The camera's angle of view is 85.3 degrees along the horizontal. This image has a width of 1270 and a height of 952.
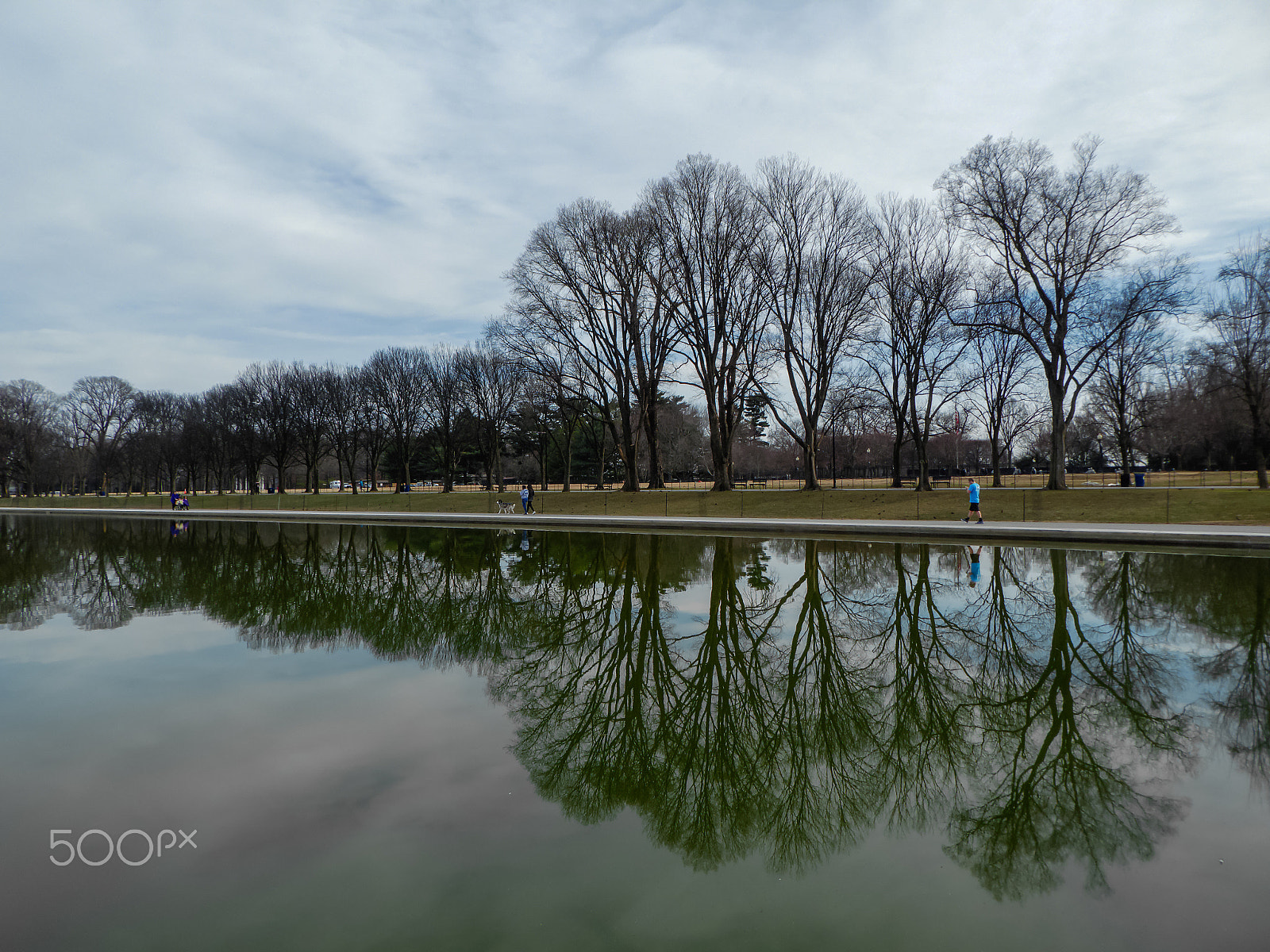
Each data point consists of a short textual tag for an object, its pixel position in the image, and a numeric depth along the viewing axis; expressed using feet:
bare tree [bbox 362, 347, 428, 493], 205.05
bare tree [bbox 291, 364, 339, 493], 205.87
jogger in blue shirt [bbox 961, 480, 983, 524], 85.71
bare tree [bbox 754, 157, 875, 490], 118.21
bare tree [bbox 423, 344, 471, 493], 201.57
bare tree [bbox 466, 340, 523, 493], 197.57
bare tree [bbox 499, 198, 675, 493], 124.67
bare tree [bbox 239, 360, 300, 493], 207.41
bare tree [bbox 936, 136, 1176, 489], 100.83
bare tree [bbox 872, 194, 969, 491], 121.80
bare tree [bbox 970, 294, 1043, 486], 146.72
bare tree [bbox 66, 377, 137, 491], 258.16
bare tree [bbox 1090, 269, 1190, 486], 102.47
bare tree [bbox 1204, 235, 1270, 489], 113.70
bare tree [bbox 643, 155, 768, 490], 118.01
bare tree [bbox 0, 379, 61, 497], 228.02
